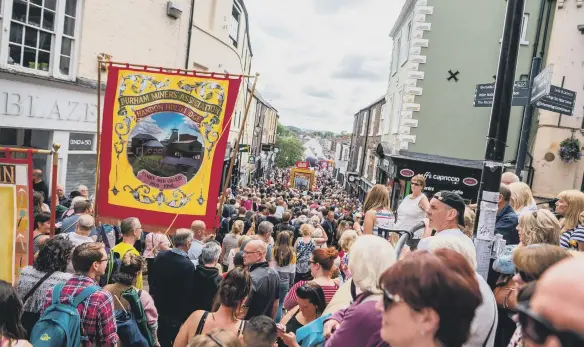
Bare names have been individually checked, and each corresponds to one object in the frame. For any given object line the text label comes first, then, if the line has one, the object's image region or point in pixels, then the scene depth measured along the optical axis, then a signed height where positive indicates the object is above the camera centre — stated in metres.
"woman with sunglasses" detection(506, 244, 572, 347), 2.51 -0.49
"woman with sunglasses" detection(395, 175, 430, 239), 6.16 -0.67
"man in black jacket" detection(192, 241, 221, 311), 4.64 -1.53
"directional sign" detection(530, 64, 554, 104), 5.25 +1.17
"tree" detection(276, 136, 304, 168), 77.50 -0.82
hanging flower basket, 12.67 +0.89
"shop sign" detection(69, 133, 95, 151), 10.56 -0.47
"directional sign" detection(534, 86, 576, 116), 6.75 +1.23
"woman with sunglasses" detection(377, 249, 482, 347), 1.58 -0.50
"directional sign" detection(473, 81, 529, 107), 4.84 +0.85
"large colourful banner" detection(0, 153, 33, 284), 3.81 -0.91
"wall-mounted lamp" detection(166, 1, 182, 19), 12.41 +3.57
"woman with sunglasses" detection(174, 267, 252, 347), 3.29 -1.36
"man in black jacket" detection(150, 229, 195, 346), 4.55 -1.68
